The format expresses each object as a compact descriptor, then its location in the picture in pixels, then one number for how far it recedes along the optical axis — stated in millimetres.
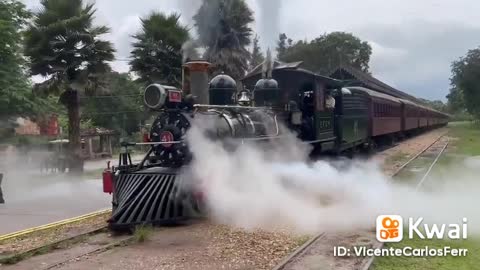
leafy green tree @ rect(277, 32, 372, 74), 63812
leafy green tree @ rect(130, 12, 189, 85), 20516
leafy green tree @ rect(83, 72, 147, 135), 41219
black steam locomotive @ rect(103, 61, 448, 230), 8148
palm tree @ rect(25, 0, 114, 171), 16688
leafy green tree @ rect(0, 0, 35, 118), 19172
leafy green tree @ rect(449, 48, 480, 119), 46584
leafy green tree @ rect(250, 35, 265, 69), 24250
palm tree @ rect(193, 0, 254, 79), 20597
